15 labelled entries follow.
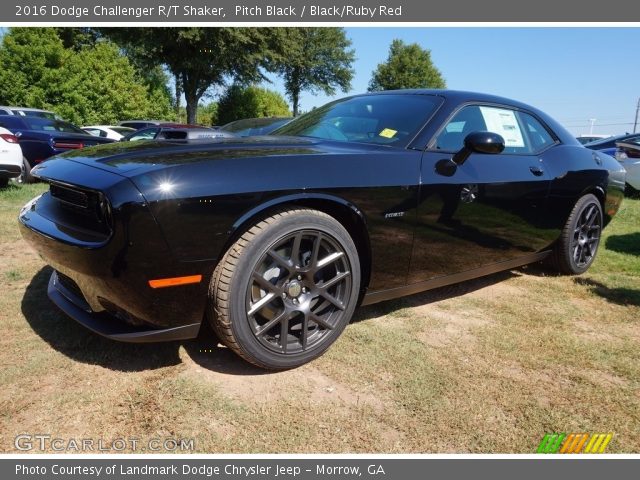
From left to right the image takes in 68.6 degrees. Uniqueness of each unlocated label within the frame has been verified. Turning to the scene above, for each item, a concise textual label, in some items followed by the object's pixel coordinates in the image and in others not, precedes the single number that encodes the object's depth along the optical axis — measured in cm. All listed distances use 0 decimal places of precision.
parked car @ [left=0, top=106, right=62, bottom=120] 1290
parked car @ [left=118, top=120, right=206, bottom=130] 1897
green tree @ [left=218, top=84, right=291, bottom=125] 3284
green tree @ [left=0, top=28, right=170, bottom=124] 1911
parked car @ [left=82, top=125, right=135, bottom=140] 1384
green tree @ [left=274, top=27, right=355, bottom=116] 3844
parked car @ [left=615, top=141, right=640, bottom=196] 784
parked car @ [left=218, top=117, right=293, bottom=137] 812
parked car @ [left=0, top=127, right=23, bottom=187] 633
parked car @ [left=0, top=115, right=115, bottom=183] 791
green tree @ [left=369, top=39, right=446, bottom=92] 4634
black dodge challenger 182
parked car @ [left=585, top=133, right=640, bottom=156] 940
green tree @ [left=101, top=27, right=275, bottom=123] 2312
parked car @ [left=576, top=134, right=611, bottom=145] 1669
